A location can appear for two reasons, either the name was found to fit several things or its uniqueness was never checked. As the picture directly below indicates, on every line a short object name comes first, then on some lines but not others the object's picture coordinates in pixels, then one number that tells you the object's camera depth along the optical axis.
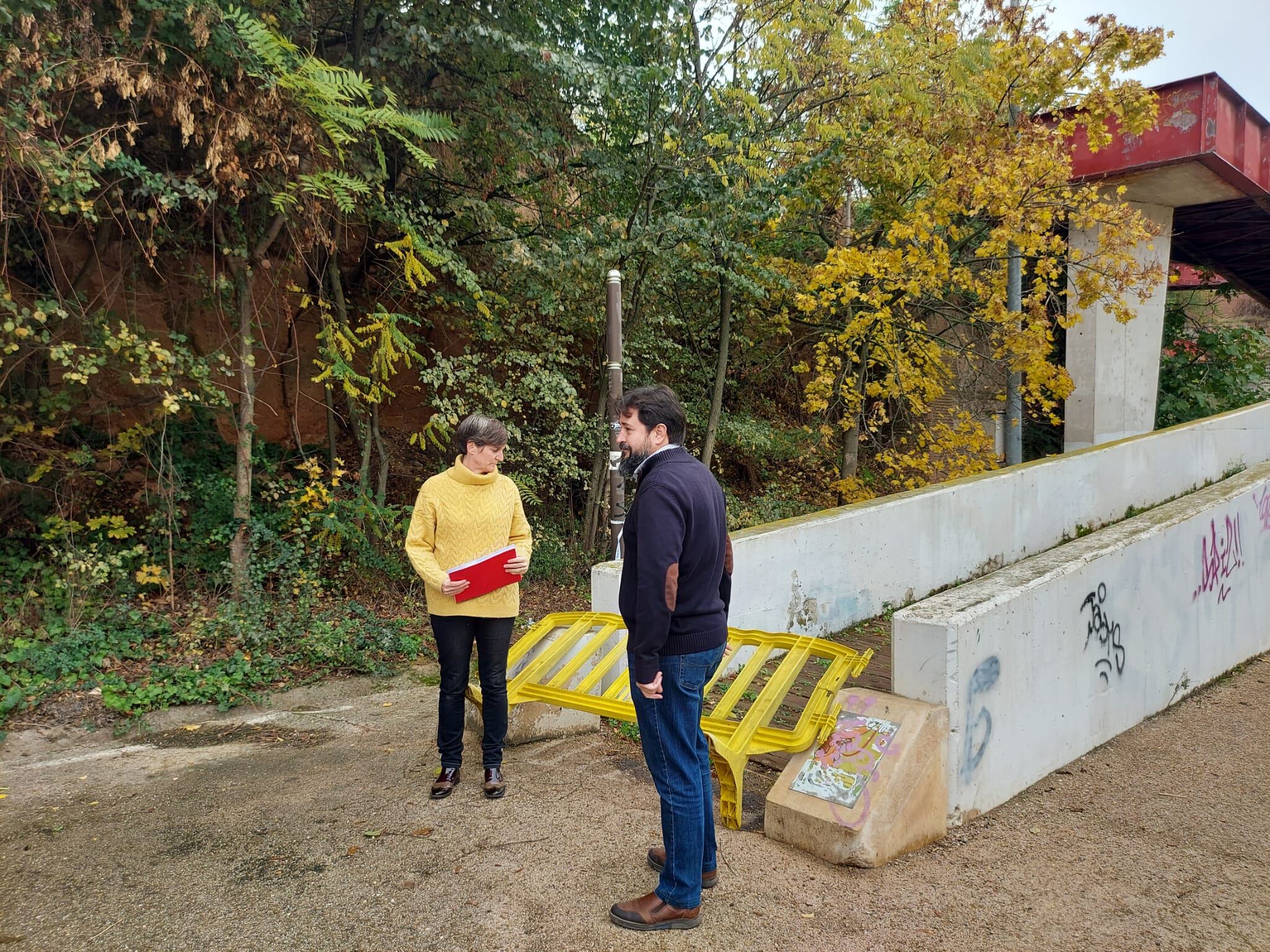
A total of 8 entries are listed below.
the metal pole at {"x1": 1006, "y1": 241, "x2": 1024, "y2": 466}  11.26
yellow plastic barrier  3.68
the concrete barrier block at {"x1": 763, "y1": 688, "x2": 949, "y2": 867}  3.36
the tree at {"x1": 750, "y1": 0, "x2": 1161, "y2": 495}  9.47
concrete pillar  13.09
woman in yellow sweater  3.85
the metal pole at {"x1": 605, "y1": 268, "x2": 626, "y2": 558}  7.05
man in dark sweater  2.76
